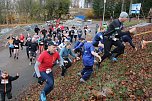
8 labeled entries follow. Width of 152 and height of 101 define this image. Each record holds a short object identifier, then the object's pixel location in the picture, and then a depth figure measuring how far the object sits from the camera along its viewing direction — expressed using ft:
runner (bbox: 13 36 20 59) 26.02
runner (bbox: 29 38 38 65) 22.86
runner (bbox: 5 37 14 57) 26.94
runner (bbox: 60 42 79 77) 16.32
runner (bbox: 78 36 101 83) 12.35
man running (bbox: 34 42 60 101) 10.78
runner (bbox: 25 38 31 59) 23.65
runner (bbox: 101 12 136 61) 12.67
